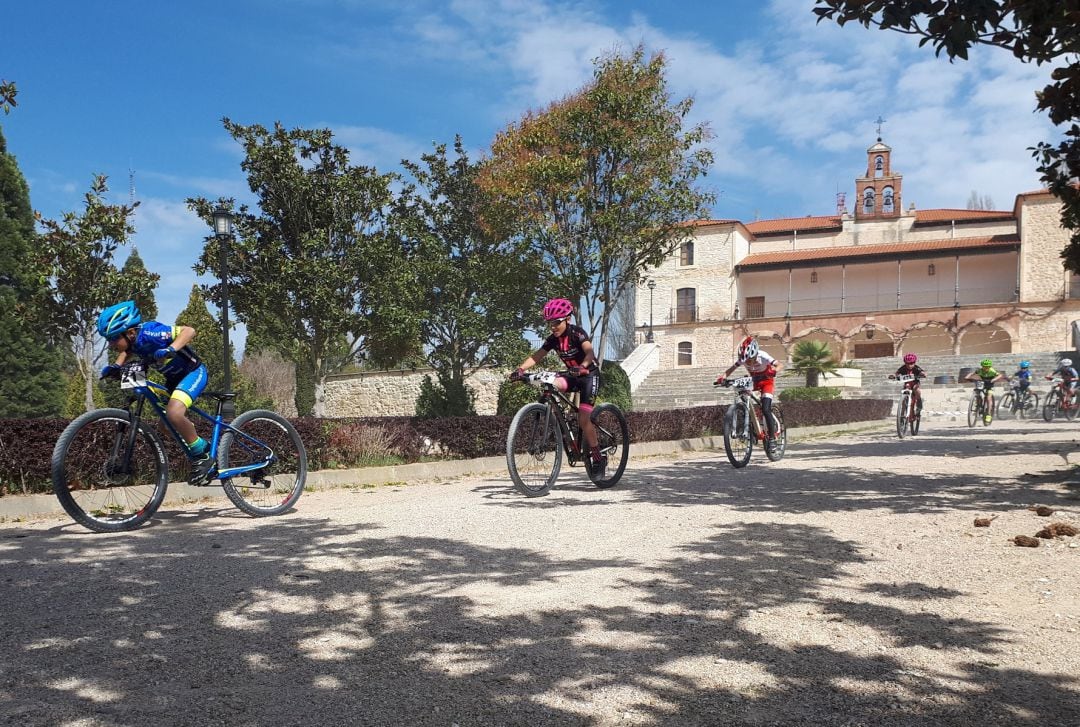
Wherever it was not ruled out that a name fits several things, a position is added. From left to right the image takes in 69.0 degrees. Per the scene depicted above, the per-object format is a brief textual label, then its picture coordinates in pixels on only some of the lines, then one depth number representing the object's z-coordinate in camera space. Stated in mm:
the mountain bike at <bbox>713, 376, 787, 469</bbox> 9664
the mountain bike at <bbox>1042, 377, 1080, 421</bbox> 19672
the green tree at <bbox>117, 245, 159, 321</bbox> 17125
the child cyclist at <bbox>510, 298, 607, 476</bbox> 7371
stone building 42375
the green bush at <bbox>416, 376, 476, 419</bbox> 23391
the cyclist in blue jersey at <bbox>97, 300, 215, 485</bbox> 5514
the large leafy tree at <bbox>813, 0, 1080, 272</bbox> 4949
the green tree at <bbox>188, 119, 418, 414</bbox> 19422
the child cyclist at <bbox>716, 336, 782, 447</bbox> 9922
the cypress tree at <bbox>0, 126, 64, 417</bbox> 26547
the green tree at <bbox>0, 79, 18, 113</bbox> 9922
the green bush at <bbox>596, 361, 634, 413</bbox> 20172
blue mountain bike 5496
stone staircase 31062
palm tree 30122
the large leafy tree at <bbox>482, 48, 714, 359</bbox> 17250
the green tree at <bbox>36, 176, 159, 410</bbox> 16453
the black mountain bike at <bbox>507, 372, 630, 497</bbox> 7113
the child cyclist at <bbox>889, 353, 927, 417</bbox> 14703
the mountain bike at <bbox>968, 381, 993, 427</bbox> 18719
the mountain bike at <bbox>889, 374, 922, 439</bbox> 14883
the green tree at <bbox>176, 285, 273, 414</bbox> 27766
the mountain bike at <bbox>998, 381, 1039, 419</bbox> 21203
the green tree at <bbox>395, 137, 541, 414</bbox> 23672
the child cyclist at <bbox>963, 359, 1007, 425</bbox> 17920
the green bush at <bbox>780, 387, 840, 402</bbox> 26734
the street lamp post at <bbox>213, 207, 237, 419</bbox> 14270
